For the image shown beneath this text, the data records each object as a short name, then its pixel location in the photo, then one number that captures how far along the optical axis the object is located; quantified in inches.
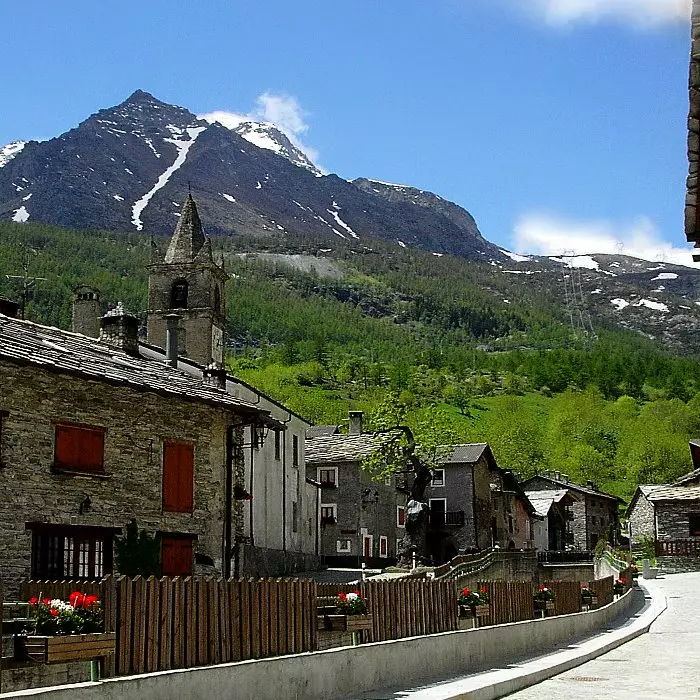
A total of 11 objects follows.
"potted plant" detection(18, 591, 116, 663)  385.7
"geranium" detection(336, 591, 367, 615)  569.0
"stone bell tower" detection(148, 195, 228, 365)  2736.2
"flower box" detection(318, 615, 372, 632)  553.3
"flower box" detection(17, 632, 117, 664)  385.1
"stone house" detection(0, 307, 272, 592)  962.7
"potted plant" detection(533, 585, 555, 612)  900.6
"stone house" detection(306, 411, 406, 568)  2452.0
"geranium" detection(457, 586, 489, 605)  721.6
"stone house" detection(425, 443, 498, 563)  2957.7
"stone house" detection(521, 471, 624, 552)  4121.6
